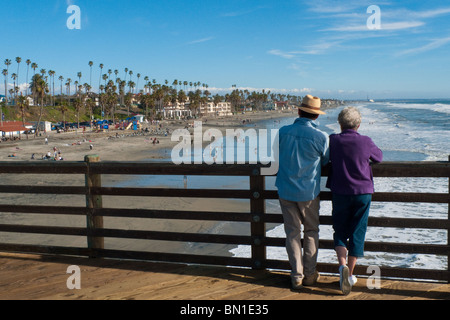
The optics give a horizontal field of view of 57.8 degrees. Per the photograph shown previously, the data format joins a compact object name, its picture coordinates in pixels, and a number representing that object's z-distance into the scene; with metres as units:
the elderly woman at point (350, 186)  3.65
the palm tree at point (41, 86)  80.27
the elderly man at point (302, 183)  3.76
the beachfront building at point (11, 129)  63.31
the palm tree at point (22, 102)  76.44
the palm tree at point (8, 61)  126.19
